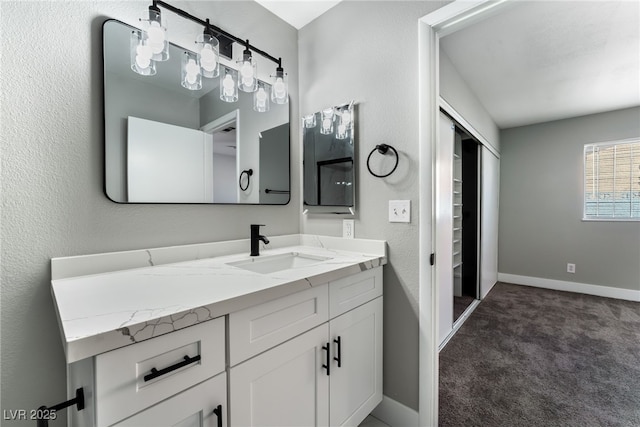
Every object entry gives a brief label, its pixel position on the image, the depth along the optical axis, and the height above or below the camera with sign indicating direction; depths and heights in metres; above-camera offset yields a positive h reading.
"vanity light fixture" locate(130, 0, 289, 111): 1.20 +0.76
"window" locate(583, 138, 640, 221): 3.49 +0.38
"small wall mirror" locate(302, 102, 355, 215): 1.66 +0.33
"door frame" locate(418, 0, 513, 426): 1.37 +0.06
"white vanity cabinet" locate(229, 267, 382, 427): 0.87 -0.56
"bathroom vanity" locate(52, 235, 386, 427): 0.64 -0.37
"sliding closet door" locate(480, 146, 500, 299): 3.42 -0.14
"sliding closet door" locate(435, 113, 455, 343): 2.23 -0.12
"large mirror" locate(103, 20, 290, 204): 1.18 +0.37
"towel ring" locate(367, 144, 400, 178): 1.46 +0.33
